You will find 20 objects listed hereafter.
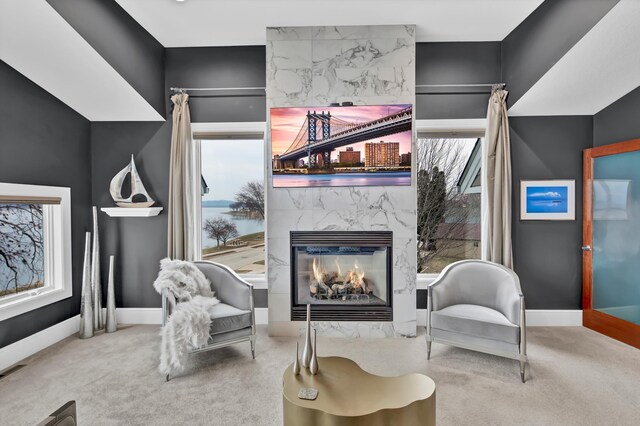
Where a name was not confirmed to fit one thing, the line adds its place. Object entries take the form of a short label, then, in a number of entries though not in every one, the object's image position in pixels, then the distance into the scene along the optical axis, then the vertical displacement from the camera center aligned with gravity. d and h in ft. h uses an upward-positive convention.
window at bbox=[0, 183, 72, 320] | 9.71 -1.22
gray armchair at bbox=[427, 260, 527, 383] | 8.80 -2.93
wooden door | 10.65 -1.13
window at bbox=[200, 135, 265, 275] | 13.23 +0.16
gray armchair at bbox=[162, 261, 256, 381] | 9.36 -2.93
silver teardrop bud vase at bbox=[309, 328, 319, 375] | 6.62 -3.05
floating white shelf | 12.11 -0.13
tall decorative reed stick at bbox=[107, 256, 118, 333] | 11.85 -3.41
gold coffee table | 5.48 -3.23
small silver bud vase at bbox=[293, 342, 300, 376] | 6.59 -3.07
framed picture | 12.29 +0.28
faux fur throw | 8.60 -2.91
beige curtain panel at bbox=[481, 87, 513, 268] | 11.71 +0.95
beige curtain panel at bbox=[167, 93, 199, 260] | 11.99 +0.70
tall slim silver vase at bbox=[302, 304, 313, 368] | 6.76 -2.88
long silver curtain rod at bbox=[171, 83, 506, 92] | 12.32 +4.32
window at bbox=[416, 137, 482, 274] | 13.08 +0.34
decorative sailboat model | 12.09 +0.64
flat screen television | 11.18 +2.04
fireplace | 11.59 -2.35
